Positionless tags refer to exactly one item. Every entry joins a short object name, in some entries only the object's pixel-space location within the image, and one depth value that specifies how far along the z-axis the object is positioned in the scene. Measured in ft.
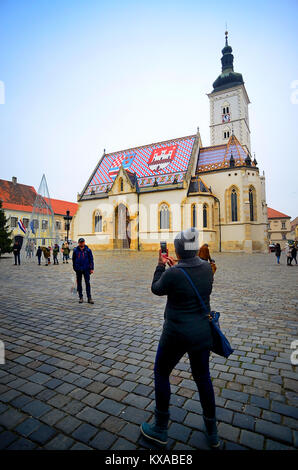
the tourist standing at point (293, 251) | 52.28
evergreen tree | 78.43
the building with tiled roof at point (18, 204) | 145.48
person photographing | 6.35
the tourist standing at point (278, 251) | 56.19
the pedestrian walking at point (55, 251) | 57.39
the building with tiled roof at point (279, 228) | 215.92
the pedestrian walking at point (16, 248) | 53.98
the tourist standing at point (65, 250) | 57.88
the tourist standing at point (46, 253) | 52.65
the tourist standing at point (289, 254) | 51.08
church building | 104.06
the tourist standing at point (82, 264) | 21.33
